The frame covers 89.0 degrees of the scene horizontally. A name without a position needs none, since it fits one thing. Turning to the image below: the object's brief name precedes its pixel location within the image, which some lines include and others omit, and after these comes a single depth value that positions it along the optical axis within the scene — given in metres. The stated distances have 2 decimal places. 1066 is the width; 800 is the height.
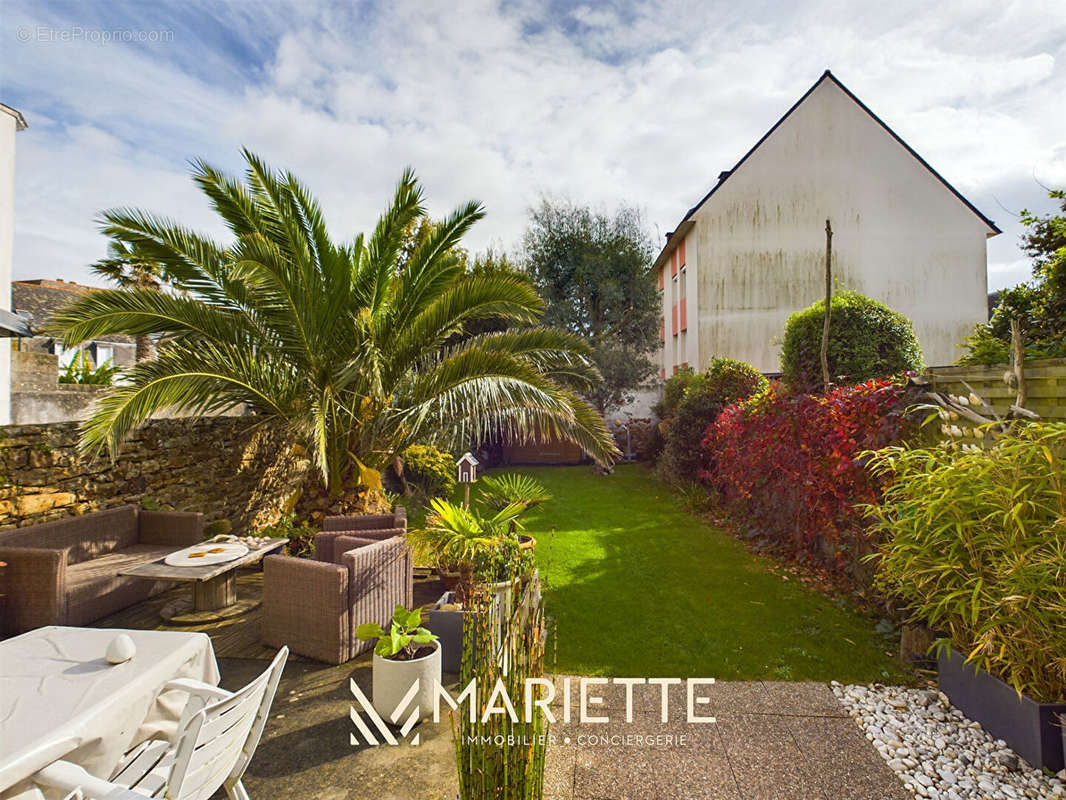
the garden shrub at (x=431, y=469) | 9.79
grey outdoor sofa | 4.12
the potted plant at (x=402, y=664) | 3.18
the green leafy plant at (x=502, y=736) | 1.99
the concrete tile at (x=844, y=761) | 2.64
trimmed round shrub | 7.43
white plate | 4.47
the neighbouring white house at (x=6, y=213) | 8.03
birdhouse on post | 5.85
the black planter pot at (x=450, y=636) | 3.92
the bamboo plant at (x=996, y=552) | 2.79
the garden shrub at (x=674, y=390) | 12.49
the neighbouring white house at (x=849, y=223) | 14.45
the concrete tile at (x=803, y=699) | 3.34
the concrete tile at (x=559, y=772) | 2.64
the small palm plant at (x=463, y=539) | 3.88
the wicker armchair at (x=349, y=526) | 5.04
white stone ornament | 2.43
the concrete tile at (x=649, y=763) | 2.66
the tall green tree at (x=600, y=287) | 15.38
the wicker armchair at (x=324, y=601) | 3.93
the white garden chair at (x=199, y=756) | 1.74
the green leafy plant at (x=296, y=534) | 6.36
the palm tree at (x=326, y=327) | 5.54
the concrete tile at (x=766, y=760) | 2.65
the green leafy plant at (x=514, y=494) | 5.23
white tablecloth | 1.89
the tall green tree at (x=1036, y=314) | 4.67
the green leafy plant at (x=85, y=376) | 10.45
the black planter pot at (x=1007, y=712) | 2.68
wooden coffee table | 4.46
